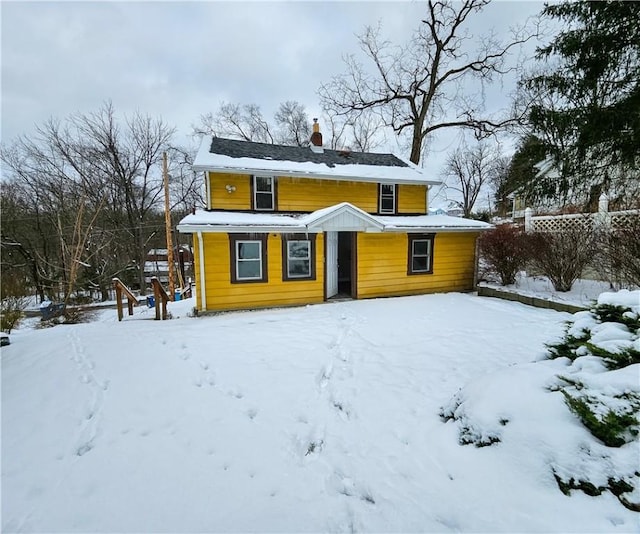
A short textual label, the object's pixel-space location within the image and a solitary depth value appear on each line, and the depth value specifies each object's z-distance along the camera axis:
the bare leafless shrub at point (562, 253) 7.95
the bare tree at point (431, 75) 15.41
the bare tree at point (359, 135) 20.91
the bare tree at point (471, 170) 29.11
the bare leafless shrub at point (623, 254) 6.38
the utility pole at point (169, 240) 13.82
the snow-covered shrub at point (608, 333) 2.42
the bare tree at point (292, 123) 23.36
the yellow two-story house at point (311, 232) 8.20
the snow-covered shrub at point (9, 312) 8.02
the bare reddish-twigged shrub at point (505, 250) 9.30
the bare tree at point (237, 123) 21.57
